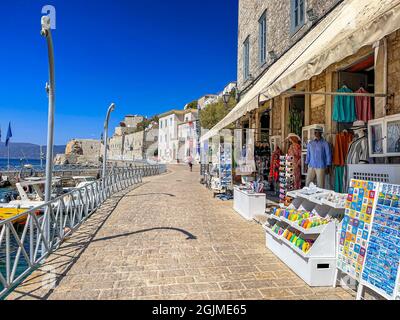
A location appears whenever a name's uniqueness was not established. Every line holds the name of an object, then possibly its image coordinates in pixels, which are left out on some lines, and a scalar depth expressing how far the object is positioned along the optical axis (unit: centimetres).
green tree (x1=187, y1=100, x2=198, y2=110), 6428
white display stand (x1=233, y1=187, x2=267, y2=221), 742
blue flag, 3294
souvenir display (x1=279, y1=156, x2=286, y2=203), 824
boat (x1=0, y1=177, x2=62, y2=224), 1134
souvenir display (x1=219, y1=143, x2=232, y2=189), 1162
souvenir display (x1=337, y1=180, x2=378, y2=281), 313
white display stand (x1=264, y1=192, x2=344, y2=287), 365
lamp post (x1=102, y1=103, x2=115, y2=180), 1186
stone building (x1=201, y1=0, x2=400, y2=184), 326
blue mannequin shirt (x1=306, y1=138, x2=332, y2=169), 646
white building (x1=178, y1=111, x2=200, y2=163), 4750
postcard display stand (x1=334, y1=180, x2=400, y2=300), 275
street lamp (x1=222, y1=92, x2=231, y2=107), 1481
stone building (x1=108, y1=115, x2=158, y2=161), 6525
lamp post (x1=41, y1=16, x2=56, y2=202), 540
